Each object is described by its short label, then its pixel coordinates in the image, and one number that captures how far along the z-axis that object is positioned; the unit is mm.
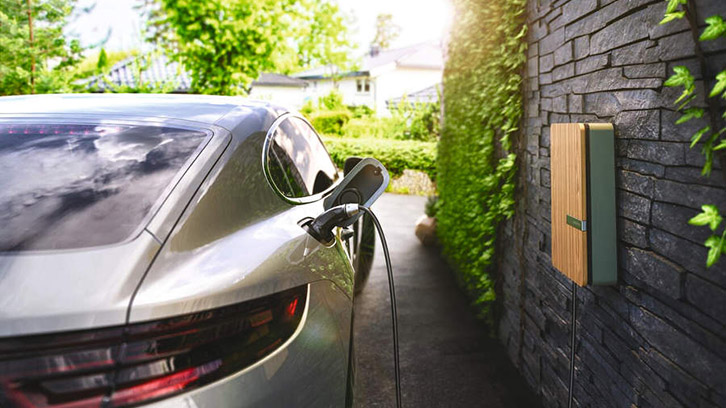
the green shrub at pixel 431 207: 8117
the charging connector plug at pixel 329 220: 1951
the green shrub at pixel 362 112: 31900
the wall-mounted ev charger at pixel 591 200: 2174
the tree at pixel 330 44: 39344
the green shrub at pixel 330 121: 25312
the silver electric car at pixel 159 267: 1191
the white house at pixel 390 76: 44750
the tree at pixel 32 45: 8242
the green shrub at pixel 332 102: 31484
